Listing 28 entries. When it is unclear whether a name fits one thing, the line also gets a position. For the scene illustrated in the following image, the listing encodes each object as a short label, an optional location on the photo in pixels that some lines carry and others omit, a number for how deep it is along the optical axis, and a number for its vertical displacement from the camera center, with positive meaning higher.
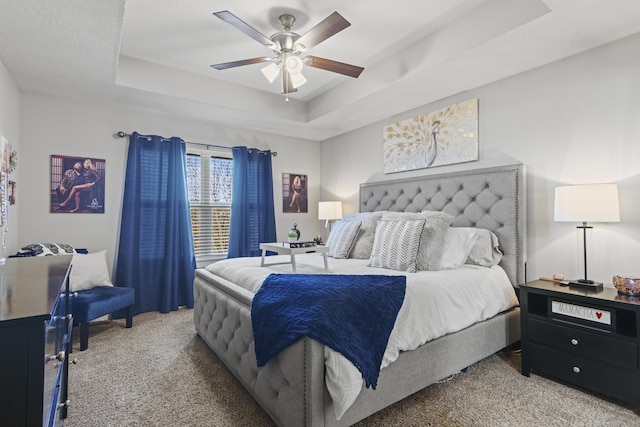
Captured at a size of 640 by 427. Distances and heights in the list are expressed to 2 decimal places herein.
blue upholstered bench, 2.76 -0.80
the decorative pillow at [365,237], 3.24 -0.23
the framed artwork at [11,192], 2.81 +0.20
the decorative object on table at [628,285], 2.01 -0.44
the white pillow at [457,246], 2.66 -0.27
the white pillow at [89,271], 3.12 -0.56
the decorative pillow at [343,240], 3.30 -0.26
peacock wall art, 3.21 +0.81
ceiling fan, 2.25 +1.16
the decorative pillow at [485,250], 2.78 -0.31
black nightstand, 1.92 -0.78
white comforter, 1.52 -0.58
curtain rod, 3.70 +0.90
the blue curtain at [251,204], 4.42 +0.15
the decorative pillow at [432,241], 2.54 -0.21
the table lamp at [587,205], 2.14 +0.06
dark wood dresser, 0.76 -0.34
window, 4.27 +0.20
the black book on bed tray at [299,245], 2.54 -0.24
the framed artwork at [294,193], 4.95 +0.33
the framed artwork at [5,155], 2.39 +0.45
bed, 1.55 -0.77
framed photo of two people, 3.38 +0.32
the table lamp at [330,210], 4.54 +0.06
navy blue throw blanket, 1.55 -0.52
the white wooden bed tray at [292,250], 2.49 -0.28
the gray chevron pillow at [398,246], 2.55 -0.26
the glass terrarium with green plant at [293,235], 2.81 -0.18
